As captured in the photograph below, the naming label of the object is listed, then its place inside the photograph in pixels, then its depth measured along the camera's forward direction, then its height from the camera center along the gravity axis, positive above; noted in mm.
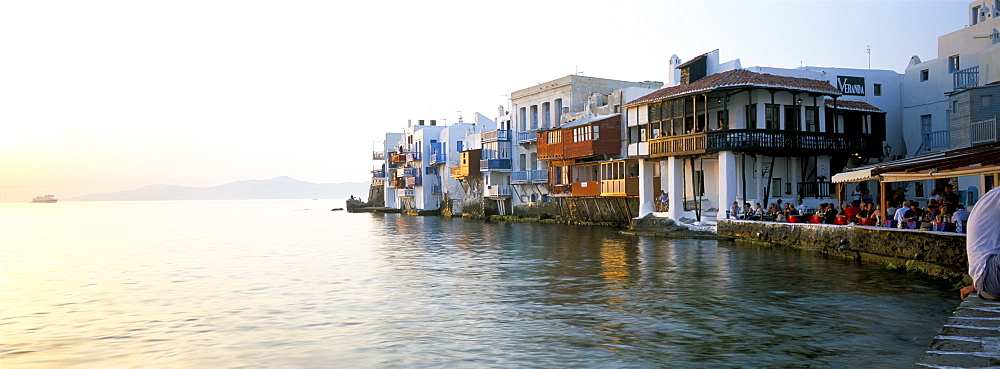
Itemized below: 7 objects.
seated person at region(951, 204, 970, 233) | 17797 -600
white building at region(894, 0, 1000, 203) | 29844 +4603
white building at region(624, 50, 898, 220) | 35125 +2978
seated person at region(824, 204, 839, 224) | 27156 -729
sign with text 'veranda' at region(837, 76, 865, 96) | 41844 +6126
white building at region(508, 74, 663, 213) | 58938 +6891
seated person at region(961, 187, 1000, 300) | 9391 -665
